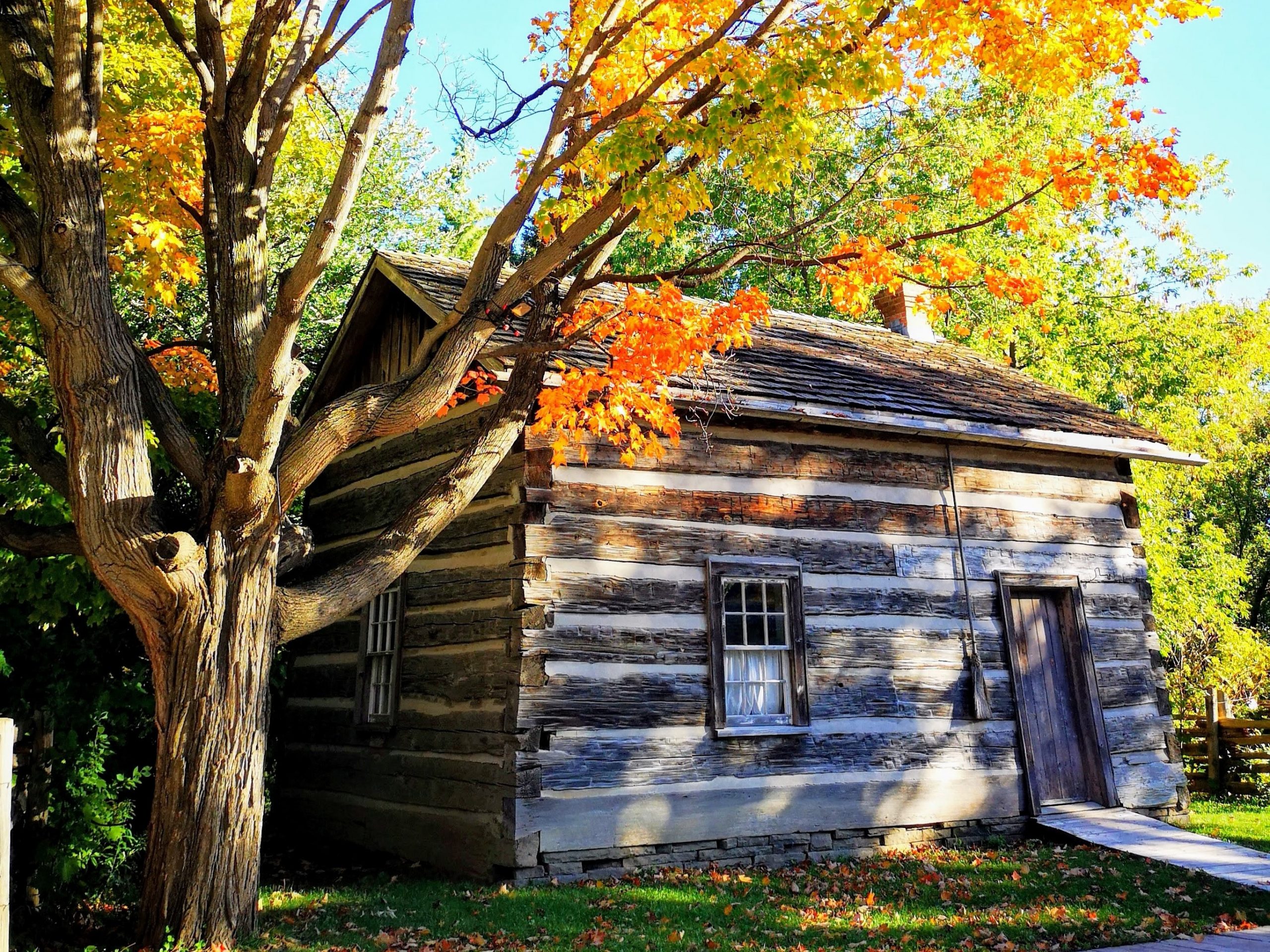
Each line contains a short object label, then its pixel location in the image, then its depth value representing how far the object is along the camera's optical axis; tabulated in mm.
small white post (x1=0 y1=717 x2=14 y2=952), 4113
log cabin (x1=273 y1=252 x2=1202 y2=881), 8961
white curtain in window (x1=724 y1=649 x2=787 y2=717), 9781
